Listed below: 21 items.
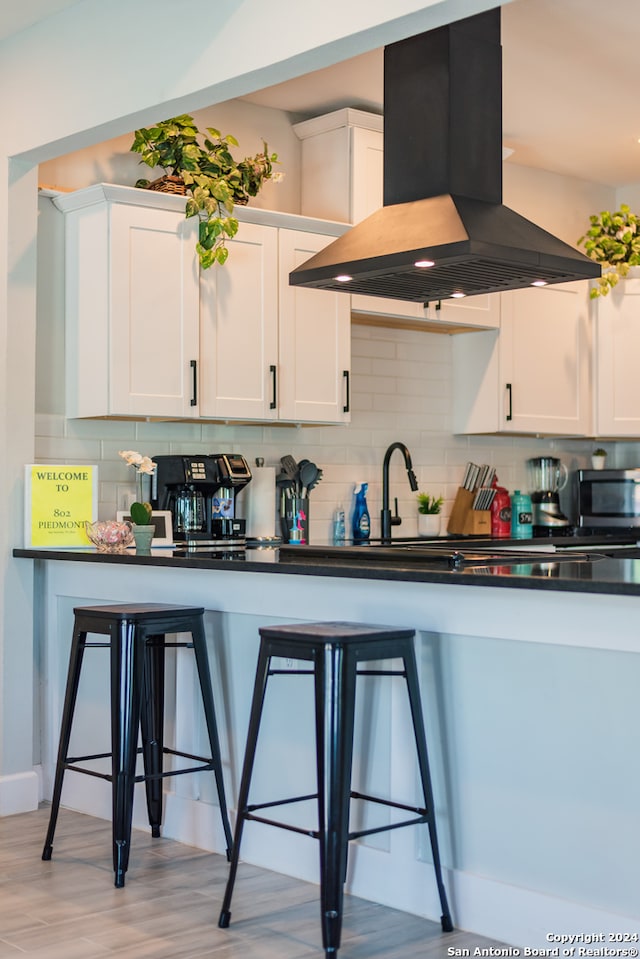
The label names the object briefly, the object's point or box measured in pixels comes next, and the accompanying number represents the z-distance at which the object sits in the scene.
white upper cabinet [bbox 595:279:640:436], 6.05
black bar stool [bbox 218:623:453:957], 2.74
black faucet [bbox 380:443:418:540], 5.46
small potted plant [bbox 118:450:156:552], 4.15
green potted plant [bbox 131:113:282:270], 4.48
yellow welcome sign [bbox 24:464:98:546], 4.28
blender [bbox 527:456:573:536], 6.09
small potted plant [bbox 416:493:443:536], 5.67
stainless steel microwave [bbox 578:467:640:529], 6.07
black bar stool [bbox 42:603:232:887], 3.37
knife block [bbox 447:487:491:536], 5.72
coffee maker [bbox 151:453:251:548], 4.66
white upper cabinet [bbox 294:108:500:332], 5.05
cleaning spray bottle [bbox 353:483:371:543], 5.37
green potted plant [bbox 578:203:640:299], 5.95
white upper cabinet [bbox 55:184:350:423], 4.39
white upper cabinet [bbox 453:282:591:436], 5.69
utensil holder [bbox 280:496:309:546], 5.01
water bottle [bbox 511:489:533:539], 5.91
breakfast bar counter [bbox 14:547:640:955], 2.68
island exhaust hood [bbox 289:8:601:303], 3.50
